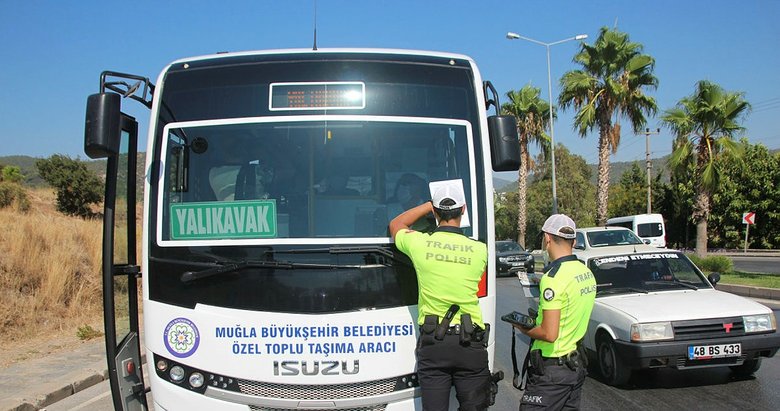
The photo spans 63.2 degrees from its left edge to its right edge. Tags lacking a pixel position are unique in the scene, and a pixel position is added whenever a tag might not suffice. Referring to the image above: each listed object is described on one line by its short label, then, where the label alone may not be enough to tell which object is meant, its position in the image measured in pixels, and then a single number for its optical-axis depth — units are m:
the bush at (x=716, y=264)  20.59
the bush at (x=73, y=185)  28.22
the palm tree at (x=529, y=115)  38.31
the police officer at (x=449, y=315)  3.55
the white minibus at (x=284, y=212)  3.74
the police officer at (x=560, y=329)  3.65
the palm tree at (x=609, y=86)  26.70
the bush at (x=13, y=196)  22.47
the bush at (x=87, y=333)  10.38
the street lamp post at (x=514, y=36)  32.28
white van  27.97
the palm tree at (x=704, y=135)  22.34
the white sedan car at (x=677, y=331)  6.49
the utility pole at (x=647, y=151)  50.26
